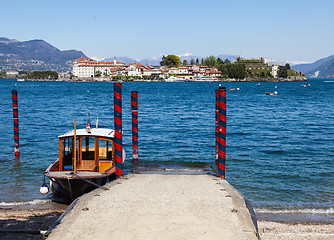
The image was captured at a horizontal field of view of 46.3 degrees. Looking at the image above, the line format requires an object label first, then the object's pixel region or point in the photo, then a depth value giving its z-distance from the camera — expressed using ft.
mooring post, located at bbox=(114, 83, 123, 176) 52.06
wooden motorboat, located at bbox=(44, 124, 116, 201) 51.19
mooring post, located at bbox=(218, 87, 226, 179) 52.65
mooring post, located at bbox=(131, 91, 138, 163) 64.54
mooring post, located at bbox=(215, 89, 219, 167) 68.02
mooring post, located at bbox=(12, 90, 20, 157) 81.66
